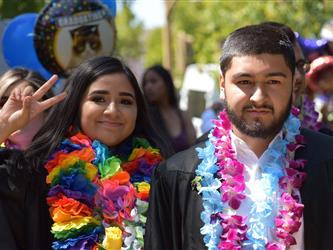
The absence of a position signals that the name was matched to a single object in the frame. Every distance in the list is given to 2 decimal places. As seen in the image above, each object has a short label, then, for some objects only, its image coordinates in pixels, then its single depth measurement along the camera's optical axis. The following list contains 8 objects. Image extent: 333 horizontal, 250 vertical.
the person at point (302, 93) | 3.02
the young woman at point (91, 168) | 2.54
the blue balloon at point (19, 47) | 5.14
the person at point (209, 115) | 6.12
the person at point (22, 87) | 3.07
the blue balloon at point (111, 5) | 5.37
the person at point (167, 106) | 5.18
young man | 2.11
